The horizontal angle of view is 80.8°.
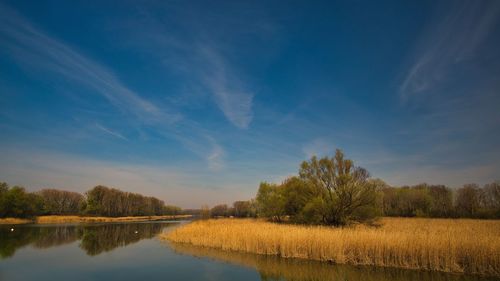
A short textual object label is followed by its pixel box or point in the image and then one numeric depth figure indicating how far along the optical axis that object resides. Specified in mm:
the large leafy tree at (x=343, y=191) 27297
